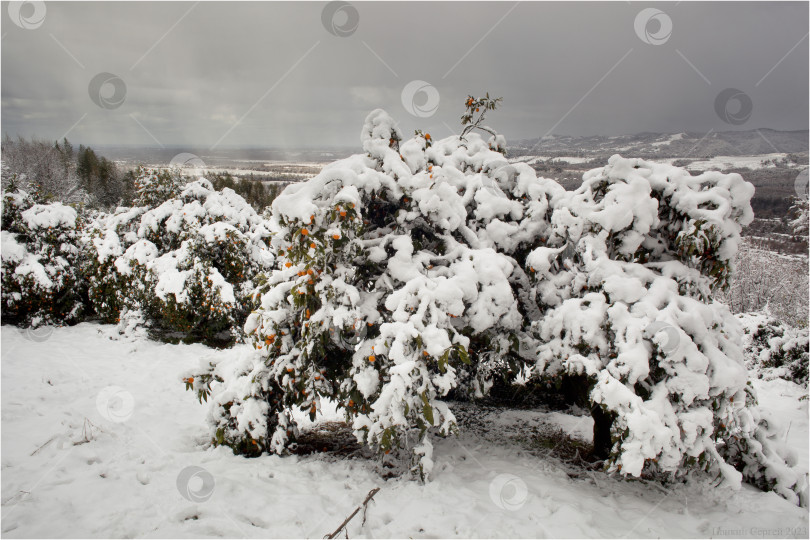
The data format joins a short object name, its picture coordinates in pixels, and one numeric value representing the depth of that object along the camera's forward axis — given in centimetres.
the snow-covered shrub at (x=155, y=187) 1100
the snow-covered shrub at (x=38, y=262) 891
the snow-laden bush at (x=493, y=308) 396
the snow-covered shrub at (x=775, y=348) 947
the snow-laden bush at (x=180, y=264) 900
